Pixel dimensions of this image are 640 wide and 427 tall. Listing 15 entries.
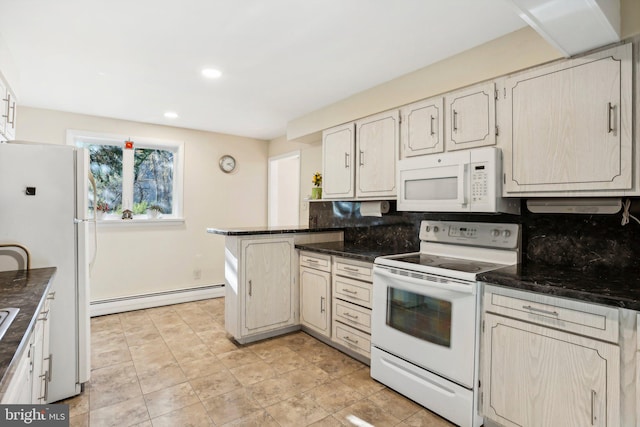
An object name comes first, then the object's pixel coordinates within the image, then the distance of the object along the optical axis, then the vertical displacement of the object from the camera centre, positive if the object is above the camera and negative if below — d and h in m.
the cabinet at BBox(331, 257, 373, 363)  2.57 -0.79
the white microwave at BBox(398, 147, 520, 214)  2.06 +0.20
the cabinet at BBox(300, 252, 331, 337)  2.95 -0.77
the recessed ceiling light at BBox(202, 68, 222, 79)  2.65 +1.14
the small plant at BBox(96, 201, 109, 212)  3.93 +0.03
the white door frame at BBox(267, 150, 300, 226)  5.25 +0.27
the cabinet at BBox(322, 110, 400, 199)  2.78 +0.50
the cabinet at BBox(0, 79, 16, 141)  2.25 +0.71
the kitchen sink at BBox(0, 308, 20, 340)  1.13 -0.41
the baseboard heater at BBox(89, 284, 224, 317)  3.83 -1.16
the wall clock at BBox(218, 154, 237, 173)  4.80 +0.69
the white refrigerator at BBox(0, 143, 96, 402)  1.98 -0.13
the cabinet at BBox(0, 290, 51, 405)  1.01 -0.66
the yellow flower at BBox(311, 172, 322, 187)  3.87 +0.37
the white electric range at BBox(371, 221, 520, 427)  1.85 -0.65
